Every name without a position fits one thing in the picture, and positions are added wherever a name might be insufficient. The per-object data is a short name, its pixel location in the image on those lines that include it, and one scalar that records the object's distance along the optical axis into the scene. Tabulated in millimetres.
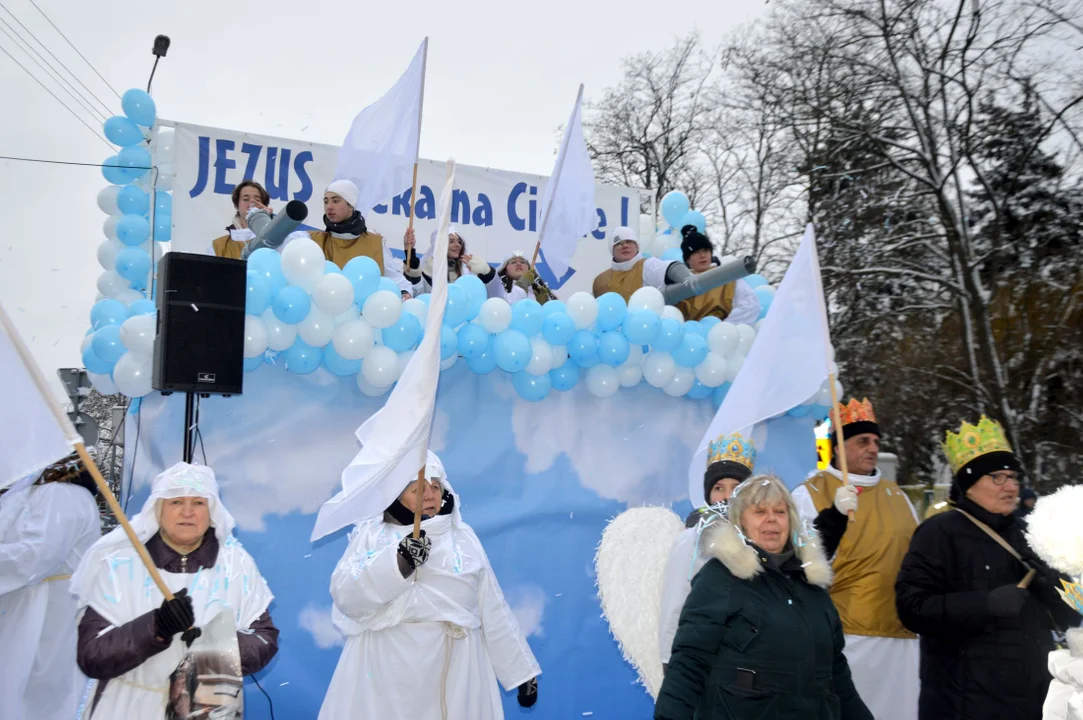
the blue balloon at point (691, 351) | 5844
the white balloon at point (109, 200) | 6178
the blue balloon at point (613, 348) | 5652
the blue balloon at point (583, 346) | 5598
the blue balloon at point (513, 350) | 5340
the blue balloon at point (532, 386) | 5598
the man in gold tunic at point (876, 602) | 4324
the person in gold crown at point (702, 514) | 3828
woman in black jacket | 3457
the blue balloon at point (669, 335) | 5758
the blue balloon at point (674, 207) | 7609
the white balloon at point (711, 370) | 5977
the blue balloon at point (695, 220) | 7551
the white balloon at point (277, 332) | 4859
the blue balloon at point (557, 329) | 5477
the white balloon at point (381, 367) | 5047
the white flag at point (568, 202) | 6102
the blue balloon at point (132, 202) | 6020
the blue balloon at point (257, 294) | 4750
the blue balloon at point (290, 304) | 4793
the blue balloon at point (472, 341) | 5285
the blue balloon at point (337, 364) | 5129
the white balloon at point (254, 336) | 4746
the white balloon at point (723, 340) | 6012
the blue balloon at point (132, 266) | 5746
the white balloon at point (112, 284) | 6008
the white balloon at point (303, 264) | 4844
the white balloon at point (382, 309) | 4992
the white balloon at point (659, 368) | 5883
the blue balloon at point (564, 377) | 5750
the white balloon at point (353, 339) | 4953
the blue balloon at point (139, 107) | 6055
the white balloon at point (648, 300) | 5785
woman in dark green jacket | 2844
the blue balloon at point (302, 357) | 5039
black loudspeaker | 4449
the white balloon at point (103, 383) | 4902
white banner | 6191
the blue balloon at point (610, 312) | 5660
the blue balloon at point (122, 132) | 6066
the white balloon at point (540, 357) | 5453
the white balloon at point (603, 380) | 5805
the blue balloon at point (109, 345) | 4723
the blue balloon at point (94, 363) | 4805
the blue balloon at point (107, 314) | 4904
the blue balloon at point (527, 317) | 5441
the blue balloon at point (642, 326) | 5656
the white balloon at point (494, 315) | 5312
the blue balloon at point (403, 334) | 5094
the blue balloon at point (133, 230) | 5895
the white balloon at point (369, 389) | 5246
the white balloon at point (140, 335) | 4594
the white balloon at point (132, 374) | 4641
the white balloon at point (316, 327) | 4926
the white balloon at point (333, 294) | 4836
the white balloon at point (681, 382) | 5953
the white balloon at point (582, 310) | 5551
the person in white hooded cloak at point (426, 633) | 3691
